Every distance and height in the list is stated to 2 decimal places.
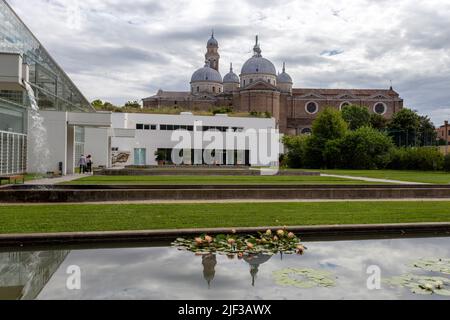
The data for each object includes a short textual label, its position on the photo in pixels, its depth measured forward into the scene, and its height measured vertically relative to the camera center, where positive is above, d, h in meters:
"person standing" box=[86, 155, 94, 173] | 35.00 -0.12
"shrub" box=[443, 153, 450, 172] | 45.19 +0.31
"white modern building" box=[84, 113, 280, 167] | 54.78 +3.00
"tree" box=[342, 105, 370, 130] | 94.00 +10.20
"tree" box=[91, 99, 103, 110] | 75.85 +11.68
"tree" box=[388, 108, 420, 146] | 91.81 +7.78
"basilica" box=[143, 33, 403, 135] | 100.44 +16.23
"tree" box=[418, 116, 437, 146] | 98.46 +7.38
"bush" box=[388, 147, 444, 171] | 46.84 +0.65
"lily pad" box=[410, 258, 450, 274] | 8.09 -1.83
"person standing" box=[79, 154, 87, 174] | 34.56 -0.08
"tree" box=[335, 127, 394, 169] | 52.81 +1.69
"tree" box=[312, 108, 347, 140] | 56.66 +4.83
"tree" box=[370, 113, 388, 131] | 98.88 +9.47
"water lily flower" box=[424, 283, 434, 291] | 6.88 -1.85
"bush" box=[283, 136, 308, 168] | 57.70 +1.57
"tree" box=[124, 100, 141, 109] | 96.86 +13.03
